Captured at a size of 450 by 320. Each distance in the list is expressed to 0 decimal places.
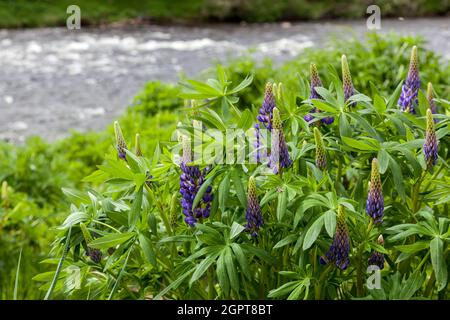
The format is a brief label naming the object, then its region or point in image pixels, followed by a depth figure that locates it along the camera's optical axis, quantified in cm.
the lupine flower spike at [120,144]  235
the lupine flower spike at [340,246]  213
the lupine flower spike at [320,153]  221
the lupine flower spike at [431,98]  242
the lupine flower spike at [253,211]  217
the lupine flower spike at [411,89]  242
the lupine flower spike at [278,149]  218
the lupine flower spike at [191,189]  223
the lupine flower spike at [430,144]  218
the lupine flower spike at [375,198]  213
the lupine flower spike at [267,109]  227
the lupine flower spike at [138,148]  237
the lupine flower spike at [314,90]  235
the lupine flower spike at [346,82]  233
